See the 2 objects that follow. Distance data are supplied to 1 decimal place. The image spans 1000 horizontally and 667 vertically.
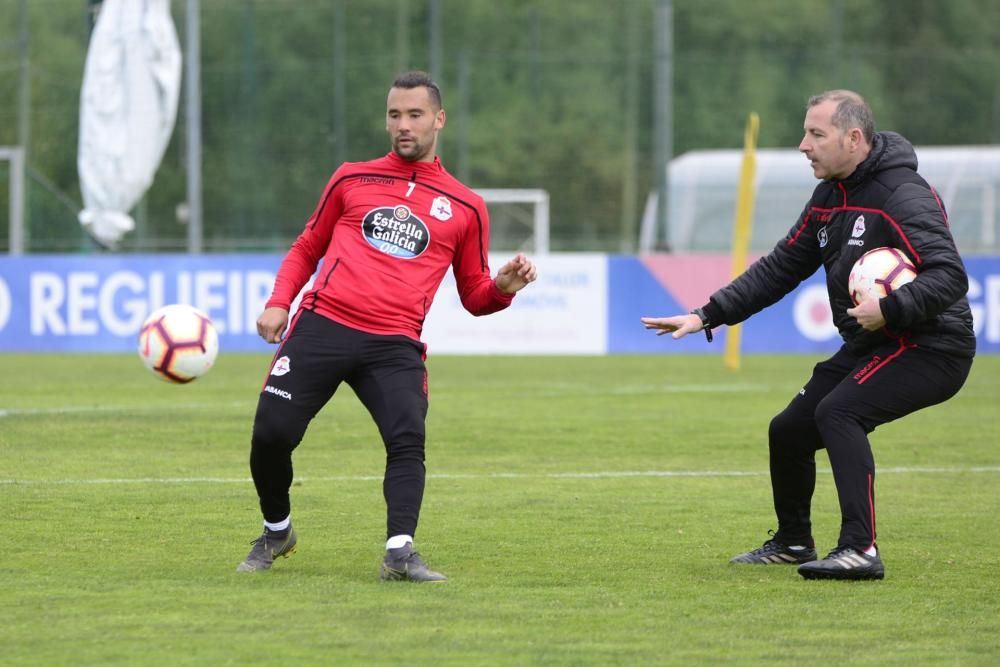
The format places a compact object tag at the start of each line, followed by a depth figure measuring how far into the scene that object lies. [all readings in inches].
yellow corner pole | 1514.6
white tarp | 2026.3
